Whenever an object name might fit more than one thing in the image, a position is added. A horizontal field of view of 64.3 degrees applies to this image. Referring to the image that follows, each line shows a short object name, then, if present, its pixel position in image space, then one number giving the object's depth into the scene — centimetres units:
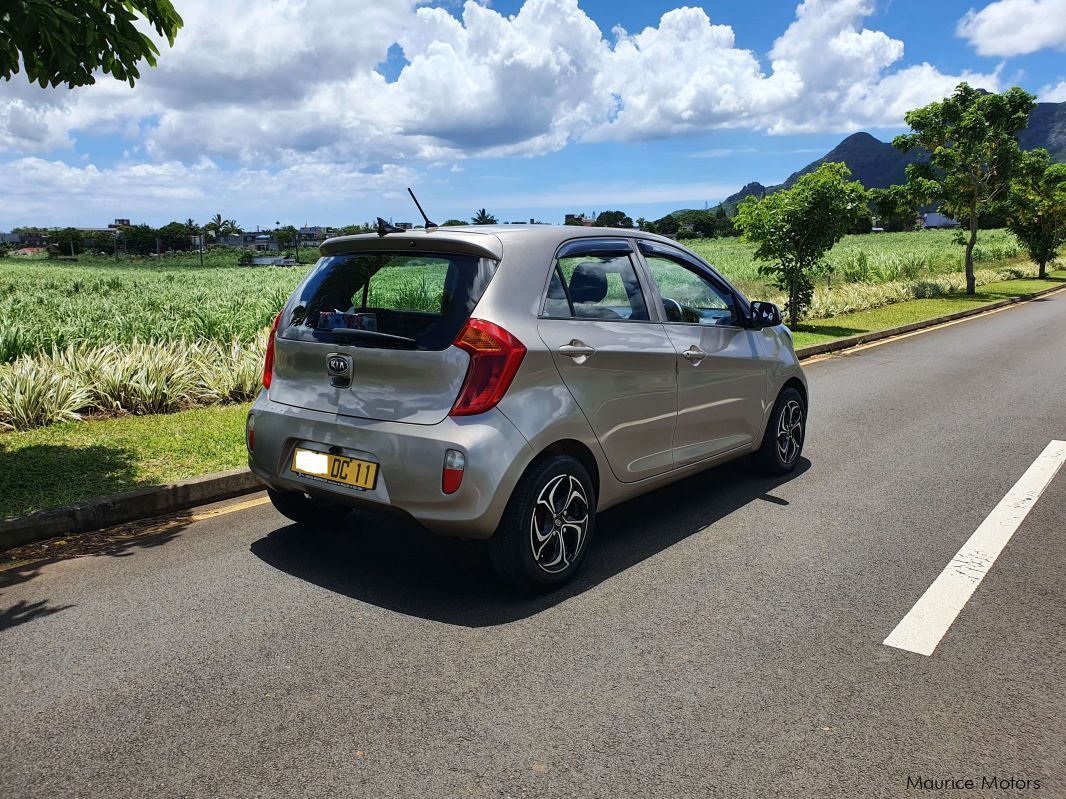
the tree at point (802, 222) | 1625
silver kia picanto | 385
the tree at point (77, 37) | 474
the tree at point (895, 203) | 2592
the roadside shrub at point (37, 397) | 755
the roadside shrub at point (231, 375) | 903
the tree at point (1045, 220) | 3497
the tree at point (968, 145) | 2566
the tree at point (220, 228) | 18762
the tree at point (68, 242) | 14012
